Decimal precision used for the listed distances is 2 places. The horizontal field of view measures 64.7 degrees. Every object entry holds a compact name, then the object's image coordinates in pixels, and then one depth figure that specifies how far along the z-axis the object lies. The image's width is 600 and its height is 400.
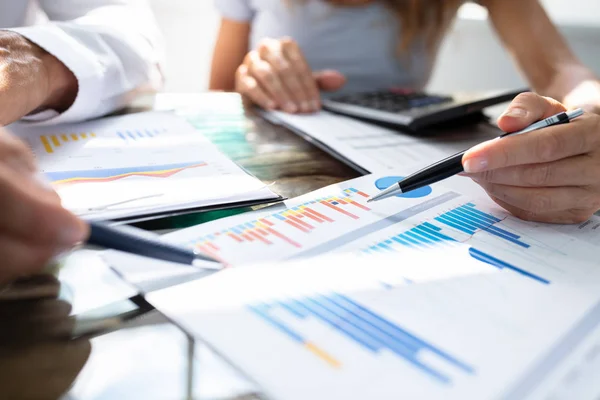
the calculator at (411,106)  0.53
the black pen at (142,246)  0.23
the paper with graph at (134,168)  0.31
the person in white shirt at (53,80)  0.18
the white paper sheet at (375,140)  0.44
